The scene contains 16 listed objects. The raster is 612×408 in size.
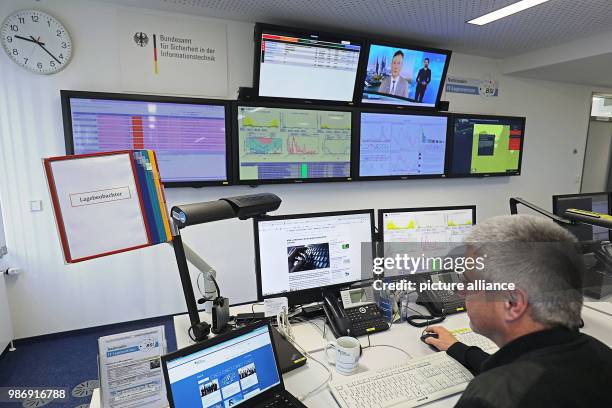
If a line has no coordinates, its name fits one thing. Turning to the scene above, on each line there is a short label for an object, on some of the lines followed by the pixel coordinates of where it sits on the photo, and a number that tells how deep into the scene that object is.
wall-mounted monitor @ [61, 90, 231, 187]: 2.43
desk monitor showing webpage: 1.42
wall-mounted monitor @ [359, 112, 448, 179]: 3.31
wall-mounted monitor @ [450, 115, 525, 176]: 3.67
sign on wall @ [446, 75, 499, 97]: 3.72
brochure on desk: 1.00
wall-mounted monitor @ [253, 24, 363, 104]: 2.73
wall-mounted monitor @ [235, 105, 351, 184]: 2.88
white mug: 1.19
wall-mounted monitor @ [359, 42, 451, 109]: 3.13
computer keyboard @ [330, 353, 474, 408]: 1.05
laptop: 0.90
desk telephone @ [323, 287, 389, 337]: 1.44
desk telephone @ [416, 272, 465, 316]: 1.65
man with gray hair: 0.70
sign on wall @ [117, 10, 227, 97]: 2.57
